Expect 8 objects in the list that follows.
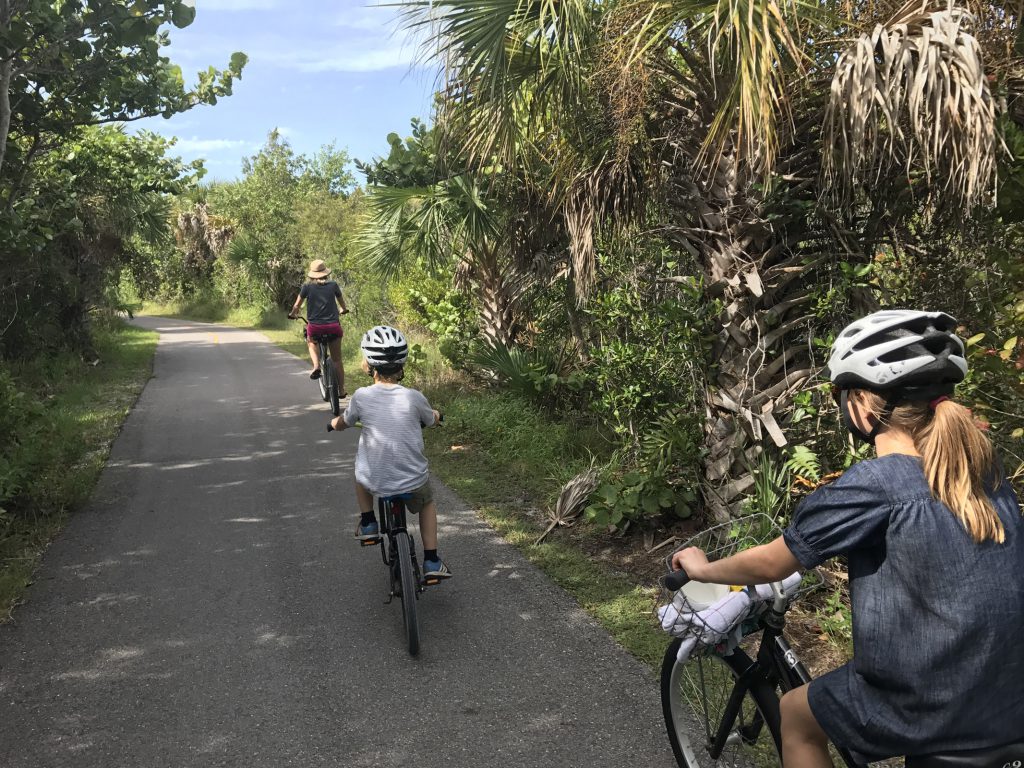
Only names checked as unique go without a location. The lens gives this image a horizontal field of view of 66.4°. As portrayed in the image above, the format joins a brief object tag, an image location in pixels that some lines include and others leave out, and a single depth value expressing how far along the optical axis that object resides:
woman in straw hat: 10.27
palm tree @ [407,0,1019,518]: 4.04
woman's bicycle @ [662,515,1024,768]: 2.53
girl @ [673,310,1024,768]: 1.76
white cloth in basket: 2.52
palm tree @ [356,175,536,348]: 9.57
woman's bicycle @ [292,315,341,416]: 10.49
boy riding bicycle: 4.54
